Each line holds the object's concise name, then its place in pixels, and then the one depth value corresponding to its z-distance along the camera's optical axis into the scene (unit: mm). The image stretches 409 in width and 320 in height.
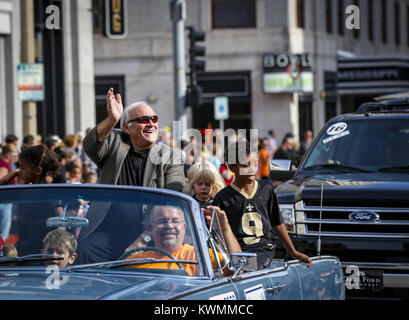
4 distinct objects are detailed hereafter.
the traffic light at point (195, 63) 22781
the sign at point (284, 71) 38781
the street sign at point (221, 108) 30969
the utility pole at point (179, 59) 22859
